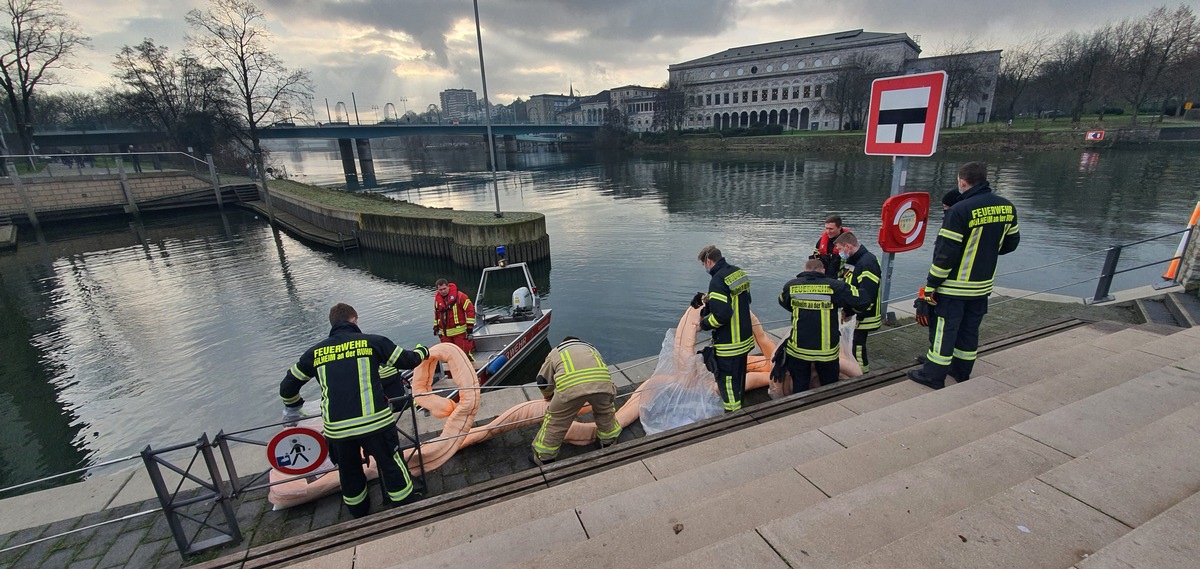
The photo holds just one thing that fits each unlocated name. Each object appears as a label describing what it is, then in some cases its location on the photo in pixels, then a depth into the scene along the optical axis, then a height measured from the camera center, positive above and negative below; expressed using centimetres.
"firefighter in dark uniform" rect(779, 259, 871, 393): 480 -178
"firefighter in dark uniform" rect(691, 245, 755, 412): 505 -186
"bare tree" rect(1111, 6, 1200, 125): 5388 +738
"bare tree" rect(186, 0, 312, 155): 3838 +564
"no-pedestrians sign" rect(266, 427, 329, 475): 399 -236
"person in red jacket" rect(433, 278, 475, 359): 940 -304
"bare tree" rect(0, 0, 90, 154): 3897 +891
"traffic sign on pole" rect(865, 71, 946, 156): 574 +21
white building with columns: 8831 +1224
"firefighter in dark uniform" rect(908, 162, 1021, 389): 446 -127
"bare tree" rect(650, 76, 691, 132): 9738 +786
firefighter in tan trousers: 465 -230
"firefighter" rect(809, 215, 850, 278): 674 -159
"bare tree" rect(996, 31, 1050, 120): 7238 +833
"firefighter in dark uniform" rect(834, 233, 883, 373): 527 -156
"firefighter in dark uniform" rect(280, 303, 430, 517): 412 -203
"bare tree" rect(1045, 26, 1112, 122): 5991 +691
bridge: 6147 +373
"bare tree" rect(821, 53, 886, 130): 7756 +725
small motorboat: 946 -387
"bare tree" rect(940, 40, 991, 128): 6944 +713
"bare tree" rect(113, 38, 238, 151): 4550 +680
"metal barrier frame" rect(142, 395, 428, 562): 360 -257
